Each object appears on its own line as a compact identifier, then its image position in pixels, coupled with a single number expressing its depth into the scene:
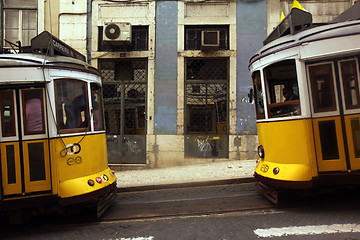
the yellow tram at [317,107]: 3.95
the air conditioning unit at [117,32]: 9.15
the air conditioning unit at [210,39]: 9.07
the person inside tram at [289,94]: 4.30
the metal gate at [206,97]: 9.36
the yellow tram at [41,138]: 3.92
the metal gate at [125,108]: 9.38
